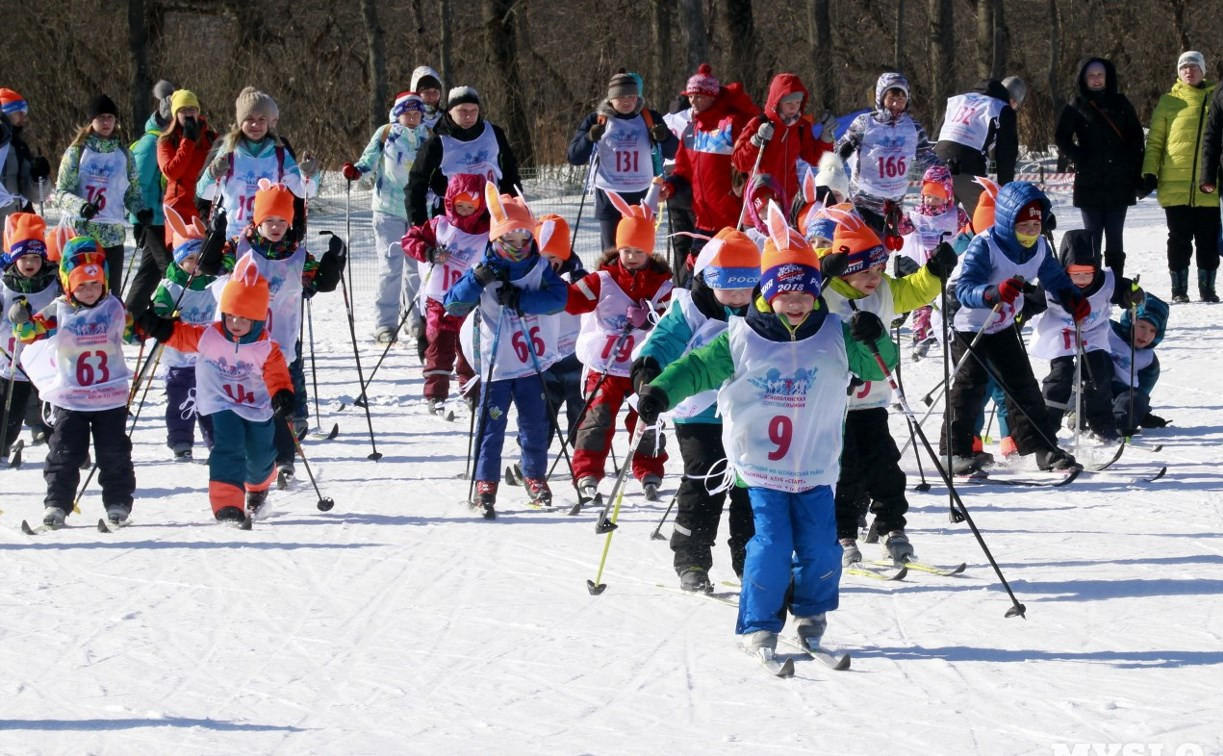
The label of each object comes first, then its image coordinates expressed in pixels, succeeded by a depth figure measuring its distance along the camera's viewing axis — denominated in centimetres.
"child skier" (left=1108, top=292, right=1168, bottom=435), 2022
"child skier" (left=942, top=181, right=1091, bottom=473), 1725
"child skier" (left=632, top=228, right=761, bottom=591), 1301
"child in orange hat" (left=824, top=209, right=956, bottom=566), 1413
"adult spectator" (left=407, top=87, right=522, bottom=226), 2328
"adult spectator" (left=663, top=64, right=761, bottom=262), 2473
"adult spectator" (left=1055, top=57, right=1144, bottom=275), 2802
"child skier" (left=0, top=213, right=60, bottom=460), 1795
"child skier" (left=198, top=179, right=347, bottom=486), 1852
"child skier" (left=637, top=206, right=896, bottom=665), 1155
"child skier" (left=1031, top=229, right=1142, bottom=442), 1966
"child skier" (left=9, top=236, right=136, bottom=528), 1614
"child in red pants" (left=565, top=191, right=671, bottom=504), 1734
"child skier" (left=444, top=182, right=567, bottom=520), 1653
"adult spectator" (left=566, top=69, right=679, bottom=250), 2508
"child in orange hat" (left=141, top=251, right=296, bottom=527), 1627
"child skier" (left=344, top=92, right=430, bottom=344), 2603
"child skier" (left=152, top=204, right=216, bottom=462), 1959
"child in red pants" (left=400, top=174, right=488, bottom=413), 2148
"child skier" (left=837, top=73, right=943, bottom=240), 2456
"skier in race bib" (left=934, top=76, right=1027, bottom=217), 2623
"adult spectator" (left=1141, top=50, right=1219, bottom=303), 2847
